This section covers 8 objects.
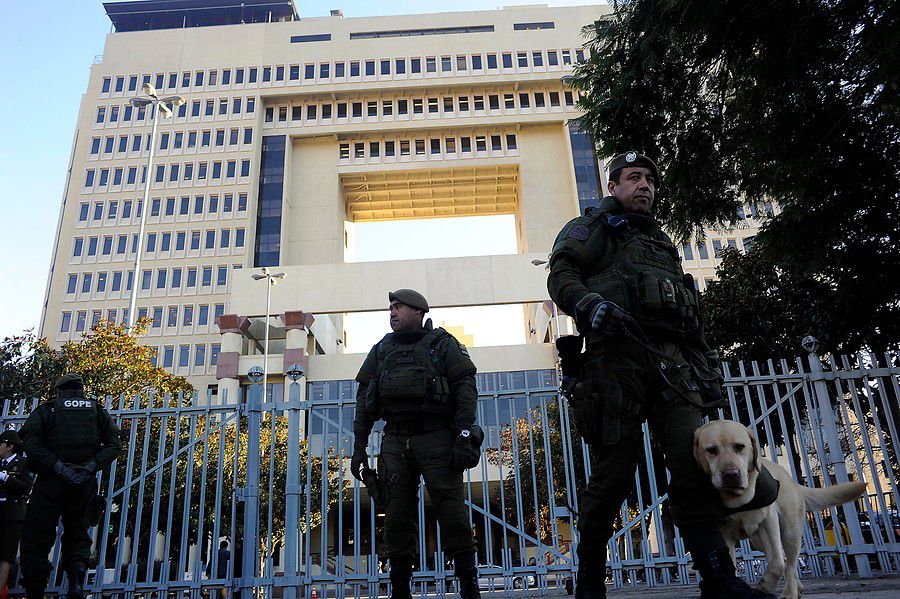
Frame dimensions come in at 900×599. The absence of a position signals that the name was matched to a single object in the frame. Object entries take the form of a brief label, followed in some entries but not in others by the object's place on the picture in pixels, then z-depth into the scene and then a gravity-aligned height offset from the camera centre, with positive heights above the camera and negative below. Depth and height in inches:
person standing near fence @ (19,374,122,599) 207.6 +28.1
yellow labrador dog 112.4 +6.3
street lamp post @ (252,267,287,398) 1149.7 +480.1
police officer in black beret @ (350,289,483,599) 163.2 +29.1
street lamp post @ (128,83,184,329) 959.6 +697.2
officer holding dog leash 116.4 +29.6
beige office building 1904.5 +1180.7
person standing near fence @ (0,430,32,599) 212.8 +18.2
